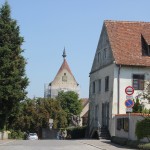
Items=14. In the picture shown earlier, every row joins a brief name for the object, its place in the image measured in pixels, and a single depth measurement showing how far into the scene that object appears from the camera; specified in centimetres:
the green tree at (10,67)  4400
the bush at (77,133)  5663
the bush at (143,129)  2892
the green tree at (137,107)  4153
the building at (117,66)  4394
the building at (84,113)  10550
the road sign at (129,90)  2814
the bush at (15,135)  5306
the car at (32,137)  6052
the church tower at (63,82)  12294
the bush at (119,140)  3159
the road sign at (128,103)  2799
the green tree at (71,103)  10756
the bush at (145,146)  2543
